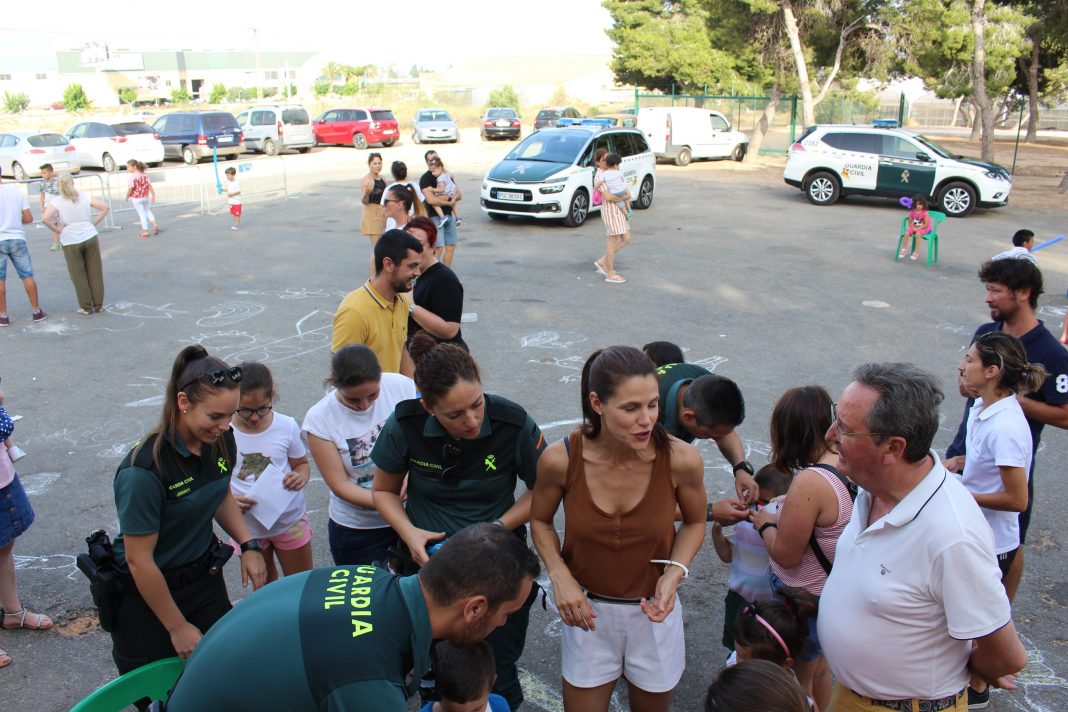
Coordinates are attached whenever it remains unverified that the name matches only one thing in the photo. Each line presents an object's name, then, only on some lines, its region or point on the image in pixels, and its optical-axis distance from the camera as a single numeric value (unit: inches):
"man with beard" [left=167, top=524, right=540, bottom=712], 72.7
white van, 1111.6
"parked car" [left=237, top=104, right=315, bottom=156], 1261.1
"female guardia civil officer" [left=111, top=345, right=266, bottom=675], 108.4
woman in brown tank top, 109.6
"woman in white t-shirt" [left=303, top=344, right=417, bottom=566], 140.8
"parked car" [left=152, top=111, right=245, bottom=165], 1146.0
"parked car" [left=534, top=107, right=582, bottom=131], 1486.2
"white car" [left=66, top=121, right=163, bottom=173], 1074.7
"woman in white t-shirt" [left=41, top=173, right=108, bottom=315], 391.5
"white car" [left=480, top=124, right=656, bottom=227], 622.5
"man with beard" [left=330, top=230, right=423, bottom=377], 174.9
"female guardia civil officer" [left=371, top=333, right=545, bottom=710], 115.3
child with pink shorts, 148.9
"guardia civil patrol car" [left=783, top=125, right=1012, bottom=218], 680.4
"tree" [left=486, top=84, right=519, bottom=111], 2324.1
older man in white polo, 83.2
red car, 1368.1
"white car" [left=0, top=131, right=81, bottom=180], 1003.3
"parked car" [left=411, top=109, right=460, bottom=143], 1476.4
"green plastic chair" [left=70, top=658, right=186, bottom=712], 100.7
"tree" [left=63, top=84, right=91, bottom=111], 2231.8
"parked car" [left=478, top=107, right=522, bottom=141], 1526.8
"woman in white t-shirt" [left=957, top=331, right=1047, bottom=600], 127.0
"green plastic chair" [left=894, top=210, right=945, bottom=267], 503.2
